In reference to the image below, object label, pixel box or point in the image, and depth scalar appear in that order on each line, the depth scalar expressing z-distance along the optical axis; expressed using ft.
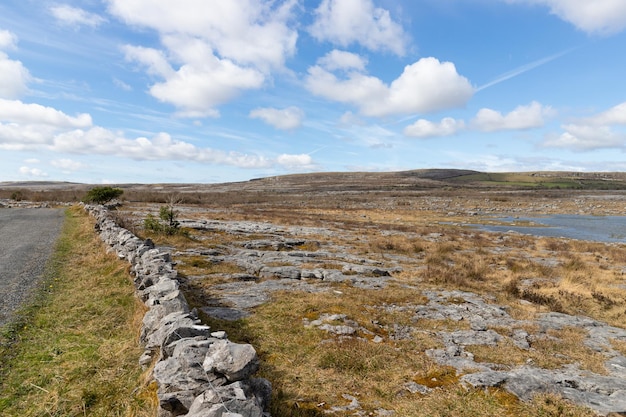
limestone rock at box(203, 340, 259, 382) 17.76
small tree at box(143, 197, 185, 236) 79.71
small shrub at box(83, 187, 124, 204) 160.14
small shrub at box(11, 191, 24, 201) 202.80
